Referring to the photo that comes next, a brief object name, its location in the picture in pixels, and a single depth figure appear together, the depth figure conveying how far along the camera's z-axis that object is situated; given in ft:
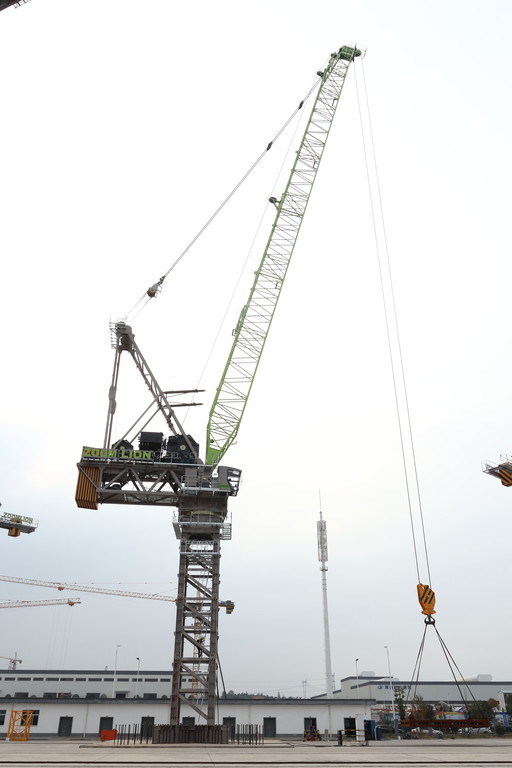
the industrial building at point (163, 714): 234.99
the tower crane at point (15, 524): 440.86
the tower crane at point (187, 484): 179.01
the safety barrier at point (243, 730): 214.55
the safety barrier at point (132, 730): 207.43
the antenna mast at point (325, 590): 350.64
